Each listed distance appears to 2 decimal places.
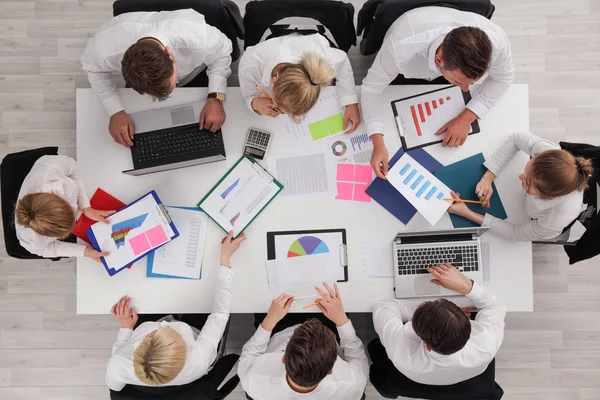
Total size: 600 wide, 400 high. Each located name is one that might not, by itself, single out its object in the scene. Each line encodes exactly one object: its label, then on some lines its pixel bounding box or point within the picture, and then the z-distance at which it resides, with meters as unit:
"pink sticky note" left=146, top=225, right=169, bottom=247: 1.88
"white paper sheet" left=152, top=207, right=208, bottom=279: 1.92
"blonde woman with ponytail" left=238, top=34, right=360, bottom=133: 1.62
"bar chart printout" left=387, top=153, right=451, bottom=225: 1.87
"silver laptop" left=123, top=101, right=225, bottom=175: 1.91
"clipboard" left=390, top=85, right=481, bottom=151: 1.94
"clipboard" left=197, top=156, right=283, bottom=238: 1.92
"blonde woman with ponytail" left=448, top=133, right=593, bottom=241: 1.67
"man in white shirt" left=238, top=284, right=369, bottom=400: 1.65
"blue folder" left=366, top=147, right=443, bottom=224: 1.92
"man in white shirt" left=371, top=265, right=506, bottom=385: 1.66
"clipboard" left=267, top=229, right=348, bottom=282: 1.91
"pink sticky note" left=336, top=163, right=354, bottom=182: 1.94
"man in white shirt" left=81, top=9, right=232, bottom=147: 1.64
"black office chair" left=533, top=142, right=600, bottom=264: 1.95
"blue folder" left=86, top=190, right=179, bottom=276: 1.89
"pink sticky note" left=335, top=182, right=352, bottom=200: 1.93
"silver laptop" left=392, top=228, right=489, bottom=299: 1.88
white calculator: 1.93
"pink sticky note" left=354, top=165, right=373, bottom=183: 1.94
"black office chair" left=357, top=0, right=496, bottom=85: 1.88
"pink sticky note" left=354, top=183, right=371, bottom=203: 1.93
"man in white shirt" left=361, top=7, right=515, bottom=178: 1.57
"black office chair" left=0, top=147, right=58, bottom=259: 1.93
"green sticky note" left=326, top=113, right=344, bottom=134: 1.95
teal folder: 1.93
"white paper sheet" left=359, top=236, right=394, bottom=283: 1.92
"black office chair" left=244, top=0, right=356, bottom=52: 2.00
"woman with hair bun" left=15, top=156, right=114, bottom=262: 1.72
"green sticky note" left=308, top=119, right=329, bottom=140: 1.94
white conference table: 1.92
